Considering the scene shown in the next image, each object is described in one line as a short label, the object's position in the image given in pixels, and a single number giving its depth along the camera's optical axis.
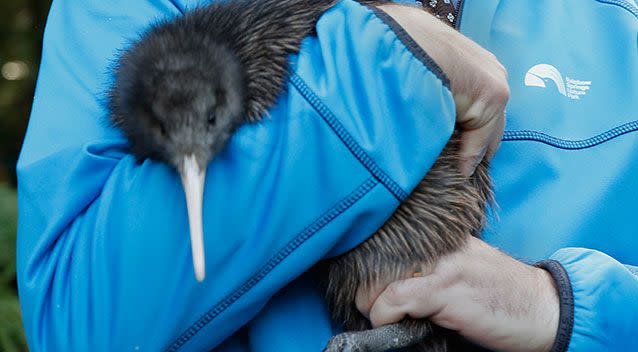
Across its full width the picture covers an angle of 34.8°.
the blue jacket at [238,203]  1.16
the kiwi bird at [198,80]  1.27
